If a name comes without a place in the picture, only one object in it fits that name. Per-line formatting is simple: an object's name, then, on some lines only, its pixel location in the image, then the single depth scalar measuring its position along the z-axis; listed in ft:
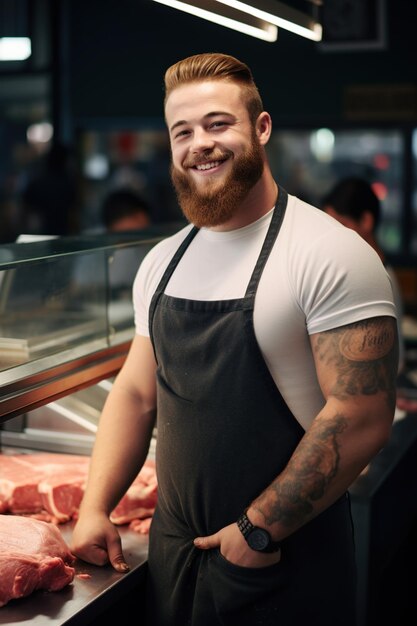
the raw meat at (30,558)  6.77
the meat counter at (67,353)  7.13
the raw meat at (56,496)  8.54
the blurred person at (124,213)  17.21
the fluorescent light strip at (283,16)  7.99
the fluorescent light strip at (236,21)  7.81
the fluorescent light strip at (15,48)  26.76
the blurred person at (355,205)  13.79
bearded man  6.50
